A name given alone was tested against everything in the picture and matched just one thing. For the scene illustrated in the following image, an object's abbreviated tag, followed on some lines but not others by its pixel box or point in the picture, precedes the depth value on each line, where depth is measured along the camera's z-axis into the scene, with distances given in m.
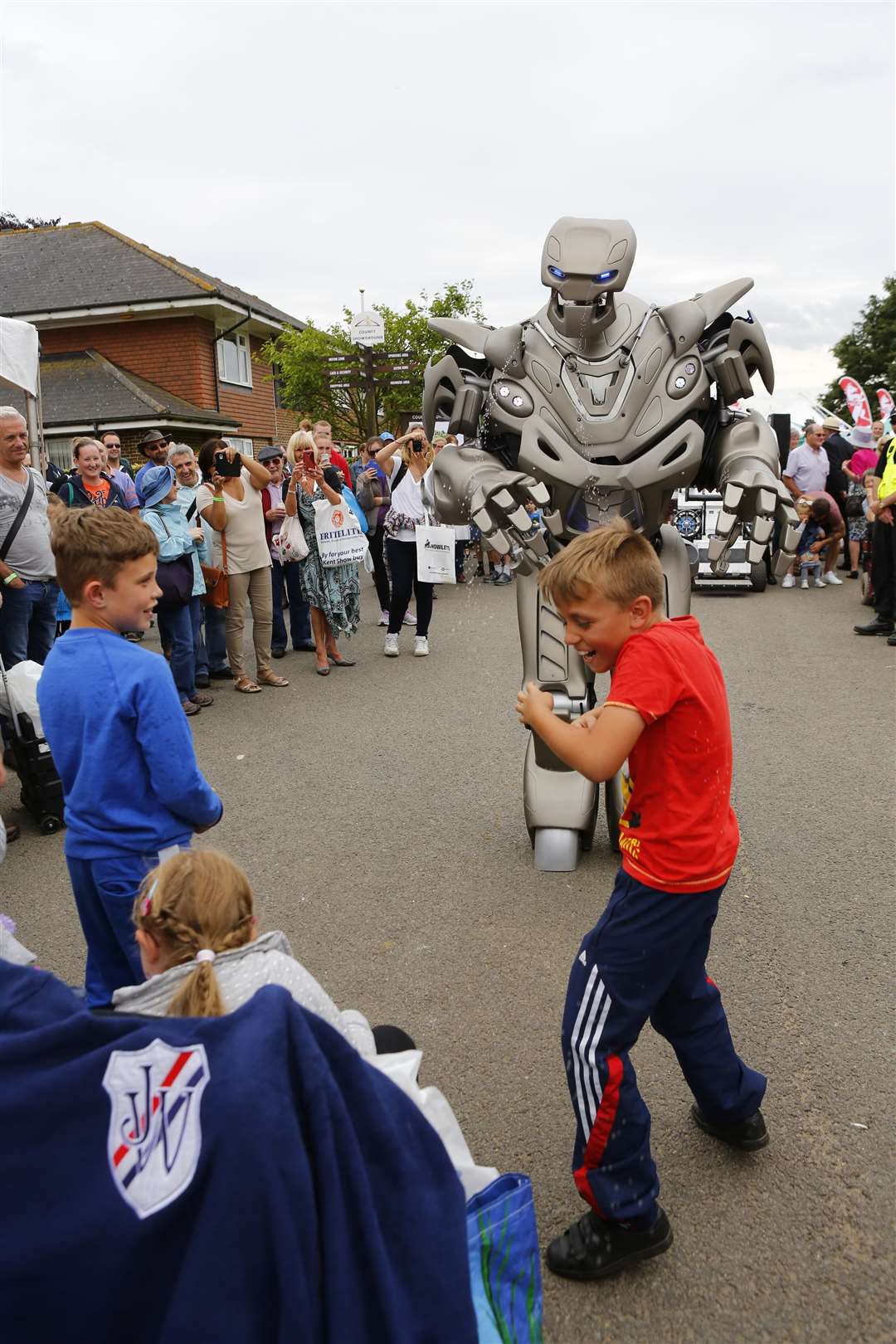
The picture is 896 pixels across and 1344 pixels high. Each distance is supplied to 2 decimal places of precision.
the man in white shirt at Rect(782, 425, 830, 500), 12.15
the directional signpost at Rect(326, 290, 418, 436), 15.48
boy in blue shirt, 2.40
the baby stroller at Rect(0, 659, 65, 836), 4.89
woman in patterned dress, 8.05
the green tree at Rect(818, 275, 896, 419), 36.56
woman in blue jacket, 6.74
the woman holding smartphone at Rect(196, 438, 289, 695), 7.40
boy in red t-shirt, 2.07
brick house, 19.22
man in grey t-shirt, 5.62
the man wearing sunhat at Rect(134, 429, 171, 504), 7.30
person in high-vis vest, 9.12
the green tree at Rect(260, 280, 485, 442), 20.67
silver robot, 3.92
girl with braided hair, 1.59
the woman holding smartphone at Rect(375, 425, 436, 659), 8.23
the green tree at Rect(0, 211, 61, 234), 35.22
